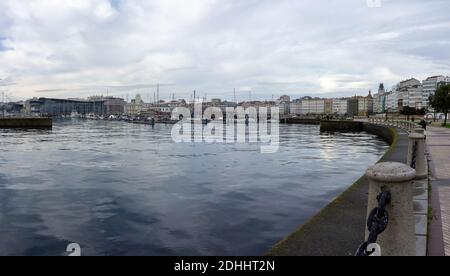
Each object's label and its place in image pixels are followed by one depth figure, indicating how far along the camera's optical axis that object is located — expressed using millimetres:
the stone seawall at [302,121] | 128413
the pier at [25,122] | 89500
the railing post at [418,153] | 12602
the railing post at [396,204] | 4020
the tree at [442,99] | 59344
